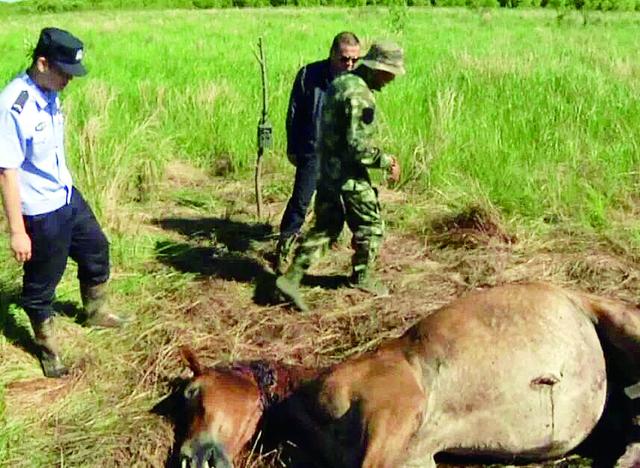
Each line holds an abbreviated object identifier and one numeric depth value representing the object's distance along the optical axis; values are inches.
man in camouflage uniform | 189.5
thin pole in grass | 259.6
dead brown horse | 129.3
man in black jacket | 227.6
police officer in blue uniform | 151.8
